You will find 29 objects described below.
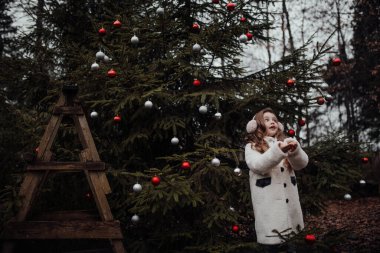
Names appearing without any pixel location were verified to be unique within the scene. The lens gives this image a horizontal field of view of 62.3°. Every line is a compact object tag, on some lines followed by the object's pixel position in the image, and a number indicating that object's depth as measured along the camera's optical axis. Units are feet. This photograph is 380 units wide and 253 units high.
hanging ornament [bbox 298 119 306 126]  15.37
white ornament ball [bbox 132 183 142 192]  11.72
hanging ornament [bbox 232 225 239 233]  13.29
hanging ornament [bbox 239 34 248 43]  13.39
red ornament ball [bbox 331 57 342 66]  12.90
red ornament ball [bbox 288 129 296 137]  14.26
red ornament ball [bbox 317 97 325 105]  14.30
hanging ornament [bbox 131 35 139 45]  13.50
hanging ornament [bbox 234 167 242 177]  13.20
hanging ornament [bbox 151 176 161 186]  11.32
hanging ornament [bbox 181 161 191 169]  12.17
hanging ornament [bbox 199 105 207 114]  13.89
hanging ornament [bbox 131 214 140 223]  13.53
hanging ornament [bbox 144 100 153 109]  13.43
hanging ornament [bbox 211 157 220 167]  12.35
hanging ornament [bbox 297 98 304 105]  14.74
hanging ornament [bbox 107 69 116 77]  13.28
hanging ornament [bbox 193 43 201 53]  13.39
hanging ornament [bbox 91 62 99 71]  13.62
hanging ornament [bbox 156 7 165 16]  13.64
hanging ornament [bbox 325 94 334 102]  14.35
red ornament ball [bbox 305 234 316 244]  8.83
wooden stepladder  11.78
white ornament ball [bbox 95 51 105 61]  13.28
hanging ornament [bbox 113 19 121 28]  13.53
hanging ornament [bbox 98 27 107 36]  13.74
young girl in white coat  10.47
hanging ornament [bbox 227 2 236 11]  13.37
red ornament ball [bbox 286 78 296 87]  13.28
